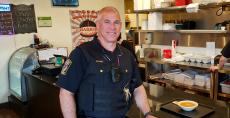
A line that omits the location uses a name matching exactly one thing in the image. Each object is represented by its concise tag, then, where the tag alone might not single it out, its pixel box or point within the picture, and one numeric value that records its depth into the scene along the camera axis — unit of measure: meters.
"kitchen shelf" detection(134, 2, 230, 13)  3.12
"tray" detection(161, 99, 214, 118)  1.53
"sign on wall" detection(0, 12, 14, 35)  3.86
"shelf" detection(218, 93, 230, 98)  3.11
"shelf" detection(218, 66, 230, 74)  2.99
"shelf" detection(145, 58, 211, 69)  3.25
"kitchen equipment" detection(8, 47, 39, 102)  3.54
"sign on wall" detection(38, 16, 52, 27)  4.23
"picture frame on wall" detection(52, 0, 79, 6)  4.38
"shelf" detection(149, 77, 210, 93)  3.37
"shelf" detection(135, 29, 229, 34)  3.19
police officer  1.50
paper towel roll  4.00
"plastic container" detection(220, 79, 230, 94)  3.09
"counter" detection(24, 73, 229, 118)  1.68
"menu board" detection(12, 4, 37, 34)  4.00
